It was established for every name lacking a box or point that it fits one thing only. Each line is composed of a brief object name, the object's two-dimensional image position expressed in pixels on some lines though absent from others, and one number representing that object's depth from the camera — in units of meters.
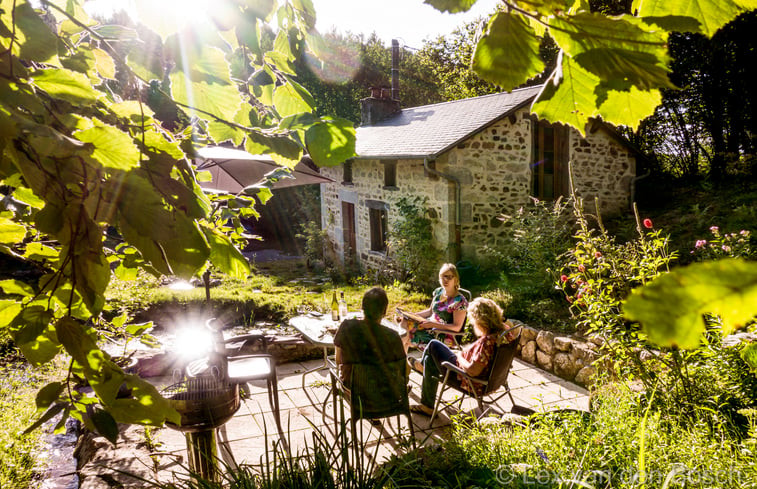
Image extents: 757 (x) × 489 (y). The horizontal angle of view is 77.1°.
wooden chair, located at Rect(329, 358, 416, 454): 3.54
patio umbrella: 5.78
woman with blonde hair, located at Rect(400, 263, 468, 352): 5.18
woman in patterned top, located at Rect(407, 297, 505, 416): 4.04
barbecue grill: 3.01
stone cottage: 9.58
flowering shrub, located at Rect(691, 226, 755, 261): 5.21
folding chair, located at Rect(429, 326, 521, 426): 3.97
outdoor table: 4.84
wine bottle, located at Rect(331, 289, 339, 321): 5.59
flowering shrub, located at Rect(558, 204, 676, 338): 3.73
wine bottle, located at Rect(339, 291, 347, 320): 5.56
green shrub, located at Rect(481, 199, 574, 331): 6.27
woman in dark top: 3.53
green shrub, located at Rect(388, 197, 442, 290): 9.66
